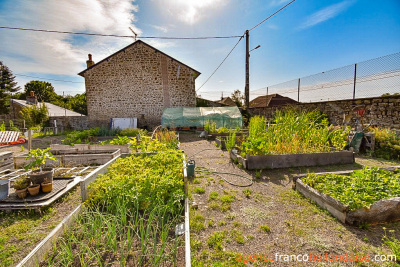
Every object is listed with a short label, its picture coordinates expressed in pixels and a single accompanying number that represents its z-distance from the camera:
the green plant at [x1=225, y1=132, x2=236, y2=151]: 6.11
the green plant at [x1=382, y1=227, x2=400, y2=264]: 1.84
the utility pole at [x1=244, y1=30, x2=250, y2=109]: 12.43
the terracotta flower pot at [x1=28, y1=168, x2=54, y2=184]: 3.19
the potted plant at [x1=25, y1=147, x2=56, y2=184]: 3.19
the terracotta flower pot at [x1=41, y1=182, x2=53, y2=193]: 3.25
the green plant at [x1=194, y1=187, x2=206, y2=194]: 3.46
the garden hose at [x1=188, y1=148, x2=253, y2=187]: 3.82
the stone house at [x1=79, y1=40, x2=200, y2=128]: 13.88
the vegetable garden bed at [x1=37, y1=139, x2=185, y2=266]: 1.80
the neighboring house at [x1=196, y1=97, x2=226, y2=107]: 17.42
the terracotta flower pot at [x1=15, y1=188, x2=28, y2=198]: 3.03
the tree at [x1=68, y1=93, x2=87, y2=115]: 33.01
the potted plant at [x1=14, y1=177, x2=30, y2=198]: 3.05
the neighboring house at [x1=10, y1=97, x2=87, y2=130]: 14.38
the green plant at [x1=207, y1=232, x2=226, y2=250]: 2.07
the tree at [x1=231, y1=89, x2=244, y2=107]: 29.21
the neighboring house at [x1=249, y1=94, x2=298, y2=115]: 24.52
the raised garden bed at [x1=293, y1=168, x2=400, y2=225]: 2.34
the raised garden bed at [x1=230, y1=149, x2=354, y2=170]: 4.65
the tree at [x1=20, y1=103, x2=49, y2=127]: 13.25
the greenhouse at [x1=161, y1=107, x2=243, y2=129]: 11.79
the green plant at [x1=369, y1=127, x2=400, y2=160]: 5.35
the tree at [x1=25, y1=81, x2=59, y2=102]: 40.80
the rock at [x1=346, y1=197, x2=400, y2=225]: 2.34
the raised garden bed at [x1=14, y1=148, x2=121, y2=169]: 5.00
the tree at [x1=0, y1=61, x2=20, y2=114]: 37.41
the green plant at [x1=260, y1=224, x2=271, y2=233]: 2.34
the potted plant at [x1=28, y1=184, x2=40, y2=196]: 3.12
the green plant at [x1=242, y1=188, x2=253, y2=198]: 3.32
